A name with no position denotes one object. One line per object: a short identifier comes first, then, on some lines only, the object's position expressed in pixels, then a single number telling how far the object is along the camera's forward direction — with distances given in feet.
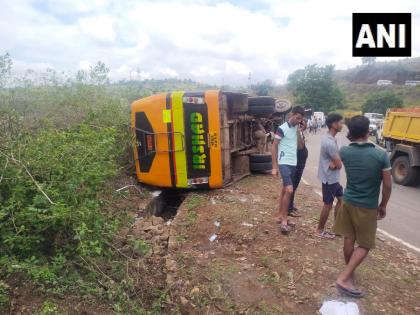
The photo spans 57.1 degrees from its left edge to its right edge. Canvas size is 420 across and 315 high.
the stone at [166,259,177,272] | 13.46
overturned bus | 21.65
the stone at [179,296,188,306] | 11.73
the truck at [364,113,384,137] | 91.31
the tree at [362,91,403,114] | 162.81
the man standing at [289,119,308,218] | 17.80
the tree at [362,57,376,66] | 346.58
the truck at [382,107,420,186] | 32.78
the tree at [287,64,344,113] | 185.06
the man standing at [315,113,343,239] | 15.42
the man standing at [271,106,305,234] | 16.68
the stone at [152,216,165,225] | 18.38
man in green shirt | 11.63
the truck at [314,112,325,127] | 133.09
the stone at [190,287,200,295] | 12.06
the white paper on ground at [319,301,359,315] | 10.93
